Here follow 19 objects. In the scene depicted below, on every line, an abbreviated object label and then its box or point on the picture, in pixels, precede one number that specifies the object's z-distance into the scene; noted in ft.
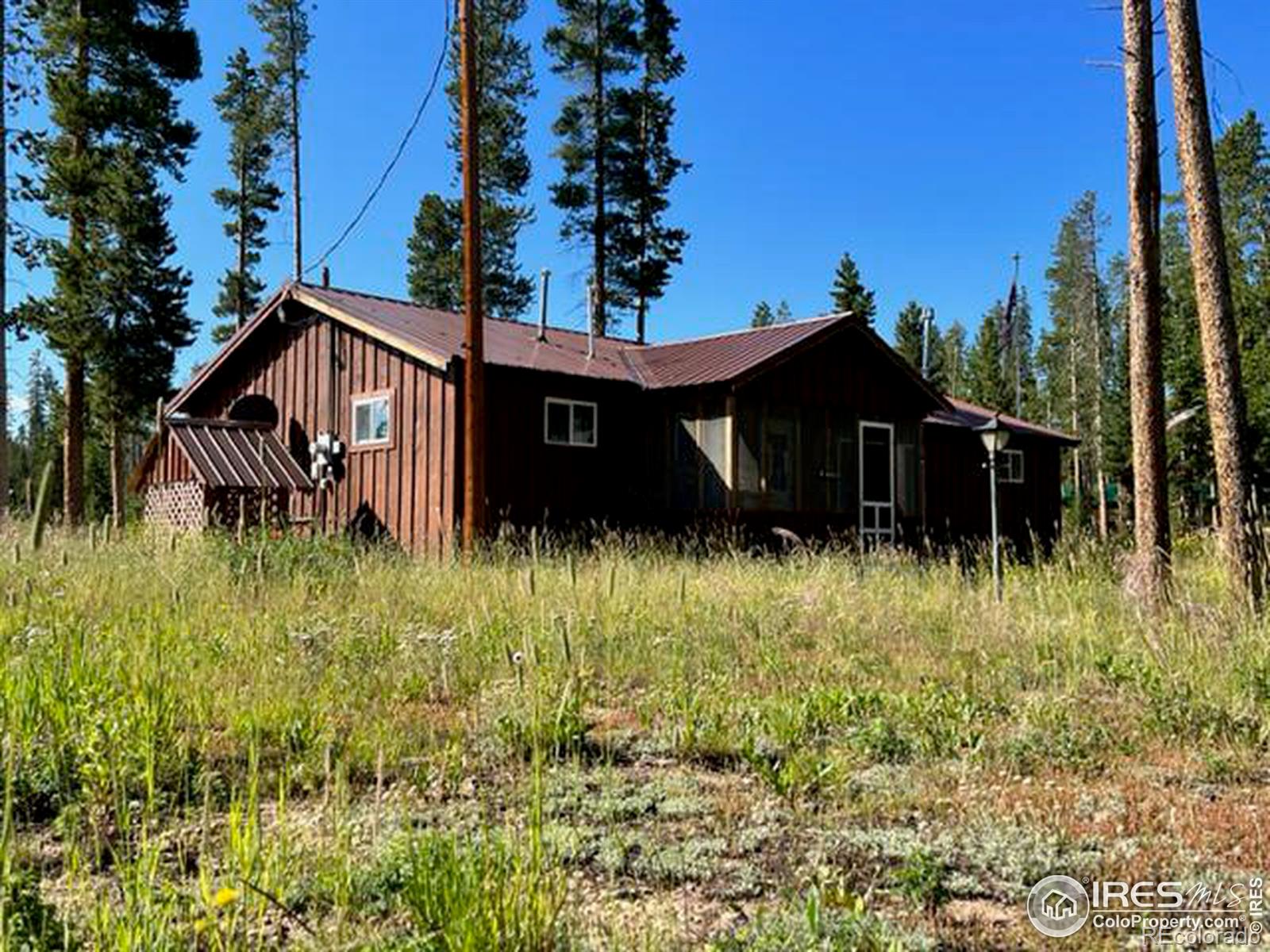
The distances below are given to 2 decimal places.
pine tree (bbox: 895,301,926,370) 151.43
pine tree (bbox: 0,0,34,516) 47.09
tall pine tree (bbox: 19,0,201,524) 62.54
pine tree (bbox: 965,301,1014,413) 157.69
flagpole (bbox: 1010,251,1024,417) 160.25
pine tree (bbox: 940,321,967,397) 211.82
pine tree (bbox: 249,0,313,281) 100.99
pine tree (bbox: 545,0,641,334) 90.48
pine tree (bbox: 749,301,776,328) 209.18
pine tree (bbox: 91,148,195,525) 78.02
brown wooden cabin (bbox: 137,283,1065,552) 47.37
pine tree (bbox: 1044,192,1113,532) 167.12
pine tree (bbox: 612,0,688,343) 92.54
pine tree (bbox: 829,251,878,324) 128.67
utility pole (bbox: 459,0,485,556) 36.60
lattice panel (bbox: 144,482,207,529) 46.42
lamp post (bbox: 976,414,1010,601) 38.91
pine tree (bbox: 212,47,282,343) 103.60
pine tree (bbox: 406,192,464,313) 105.19
